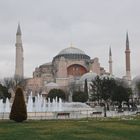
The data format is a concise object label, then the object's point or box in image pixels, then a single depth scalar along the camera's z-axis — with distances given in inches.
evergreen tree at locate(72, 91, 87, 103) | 2482.2
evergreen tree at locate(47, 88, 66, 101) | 2670.0
